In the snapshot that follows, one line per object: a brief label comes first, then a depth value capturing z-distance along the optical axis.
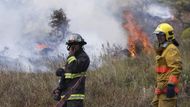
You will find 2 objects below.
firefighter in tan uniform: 11.44
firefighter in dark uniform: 11.61
